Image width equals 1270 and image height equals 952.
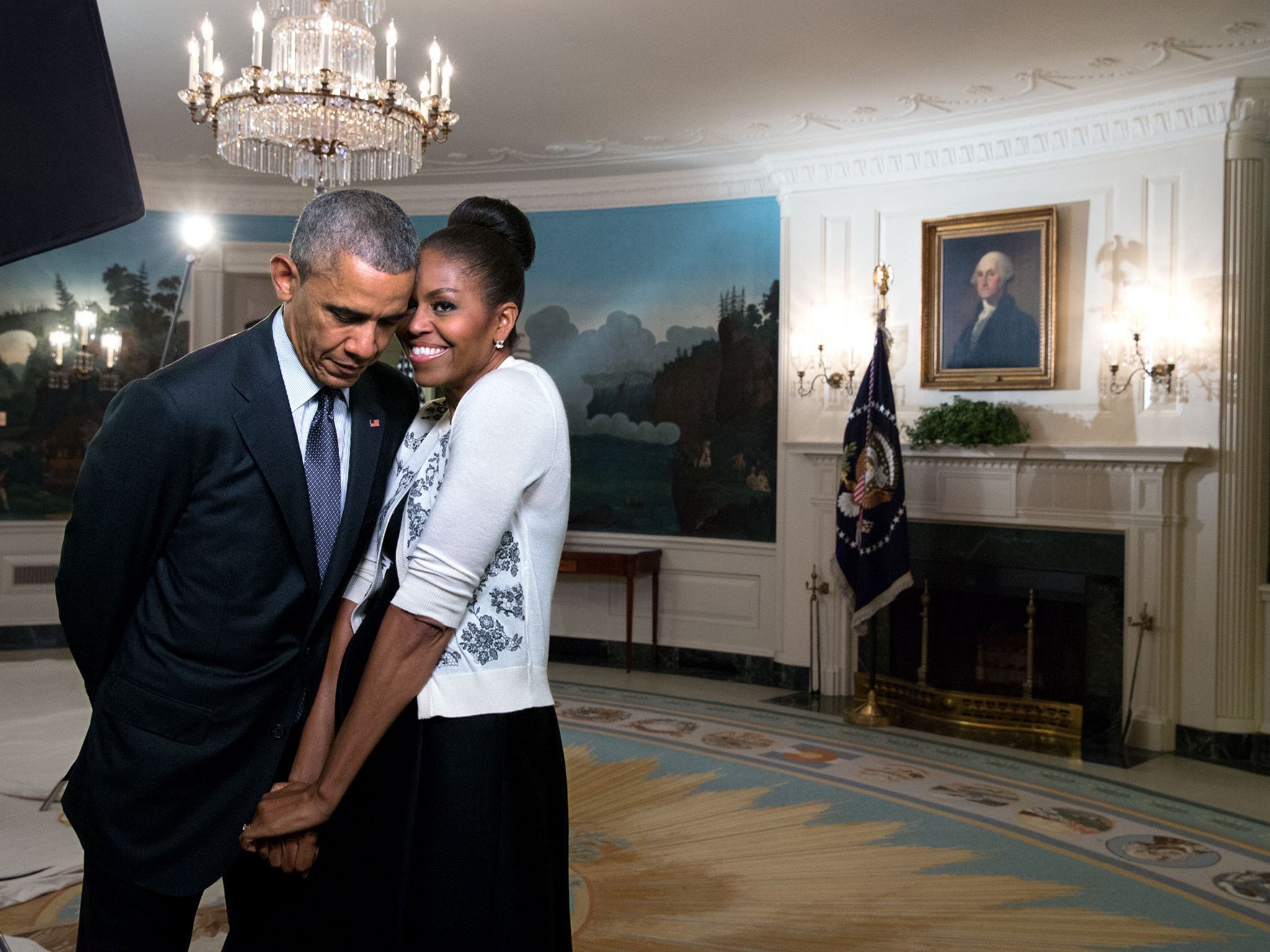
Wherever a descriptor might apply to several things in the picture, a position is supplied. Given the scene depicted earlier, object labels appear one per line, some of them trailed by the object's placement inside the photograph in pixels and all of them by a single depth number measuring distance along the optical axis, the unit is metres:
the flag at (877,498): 6.59
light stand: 5.97
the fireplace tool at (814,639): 7.63
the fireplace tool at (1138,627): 6.29
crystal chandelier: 4.68
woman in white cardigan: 1.69
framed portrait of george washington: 6.78
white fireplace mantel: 6.26
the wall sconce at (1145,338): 6.30
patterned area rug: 3.63
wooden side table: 8.05
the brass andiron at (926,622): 7.04
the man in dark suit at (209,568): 1.64
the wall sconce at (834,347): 7.45
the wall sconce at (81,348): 8.84
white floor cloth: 3.90
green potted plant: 6.72
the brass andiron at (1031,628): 6.64
